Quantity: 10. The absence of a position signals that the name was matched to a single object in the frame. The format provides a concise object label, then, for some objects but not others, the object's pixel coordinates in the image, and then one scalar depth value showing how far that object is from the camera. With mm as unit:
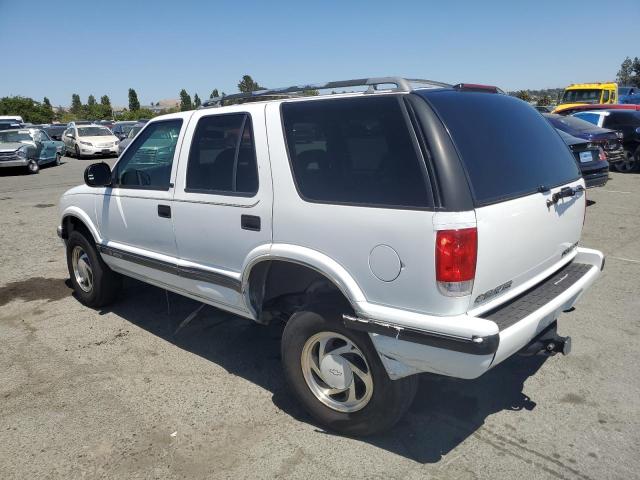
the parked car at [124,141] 18094
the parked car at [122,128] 26162
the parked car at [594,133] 11453
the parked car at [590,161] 9172
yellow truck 21672
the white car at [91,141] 22516
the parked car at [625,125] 13453
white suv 2393
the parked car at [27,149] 16438
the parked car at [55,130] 31989
